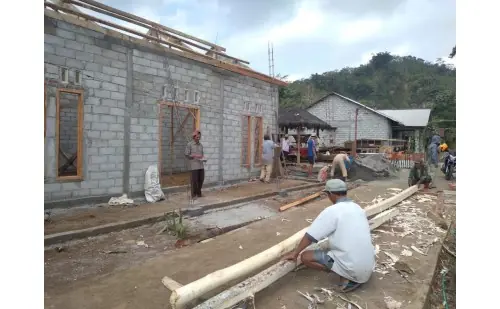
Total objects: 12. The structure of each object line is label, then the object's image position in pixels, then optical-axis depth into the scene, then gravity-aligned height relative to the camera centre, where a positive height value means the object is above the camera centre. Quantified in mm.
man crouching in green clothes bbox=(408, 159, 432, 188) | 9875 -717
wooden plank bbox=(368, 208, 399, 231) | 5574 -1194
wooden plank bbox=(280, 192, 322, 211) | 7602 -1245
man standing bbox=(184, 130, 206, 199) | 7676 -218
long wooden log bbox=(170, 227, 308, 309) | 2549 -1126
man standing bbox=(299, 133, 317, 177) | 13269 -20
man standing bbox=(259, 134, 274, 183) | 10859 -262
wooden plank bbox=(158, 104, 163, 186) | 8039 +385
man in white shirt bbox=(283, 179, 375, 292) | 3059 -833
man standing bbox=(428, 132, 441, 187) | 12836 -28
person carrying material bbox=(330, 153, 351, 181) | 11055 -395
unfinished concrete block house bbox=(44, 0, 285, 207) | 6211 +1264
